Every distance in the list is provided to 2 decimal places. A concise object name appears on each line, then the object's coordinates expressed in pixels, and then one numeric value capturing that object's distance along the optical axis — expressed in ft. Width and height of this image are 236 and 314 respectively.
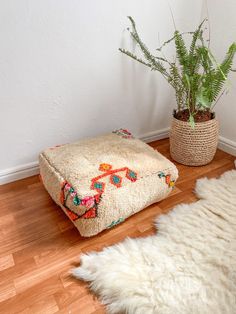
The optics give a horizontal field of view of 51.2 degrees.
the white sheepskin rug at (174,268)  2.68
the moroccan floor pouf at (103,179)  3.36
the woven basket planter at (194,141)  4.82
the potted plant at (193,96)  4.29
